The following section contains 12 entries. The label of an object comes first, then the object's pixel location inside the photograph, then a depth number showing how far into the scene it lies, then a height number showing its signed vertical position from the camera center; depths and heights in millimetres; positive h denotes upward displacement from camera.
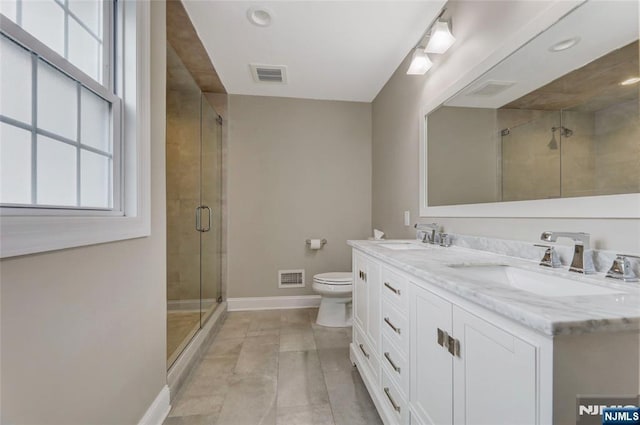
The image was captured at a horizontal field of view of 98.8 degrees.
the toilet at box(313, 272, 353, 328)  2436 -818
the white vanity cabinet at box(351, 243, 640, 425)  513 -357
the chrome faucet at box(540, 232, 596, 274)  865 -137
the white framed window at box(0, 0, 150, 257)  719 +302
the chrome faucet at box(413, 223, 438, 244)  1754 -141
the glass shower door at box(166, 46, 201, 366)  2090 +119
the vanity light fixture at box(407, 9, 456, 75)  1599 +1015
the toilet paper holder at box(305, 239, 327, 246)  3062 -348
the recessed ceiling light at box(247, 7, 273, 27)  1794 +1314
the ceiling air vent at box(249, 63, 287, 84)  2471 +1297
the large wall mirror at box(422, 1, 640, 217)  815 +331
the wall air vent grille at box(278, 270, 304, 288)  3074 -761
